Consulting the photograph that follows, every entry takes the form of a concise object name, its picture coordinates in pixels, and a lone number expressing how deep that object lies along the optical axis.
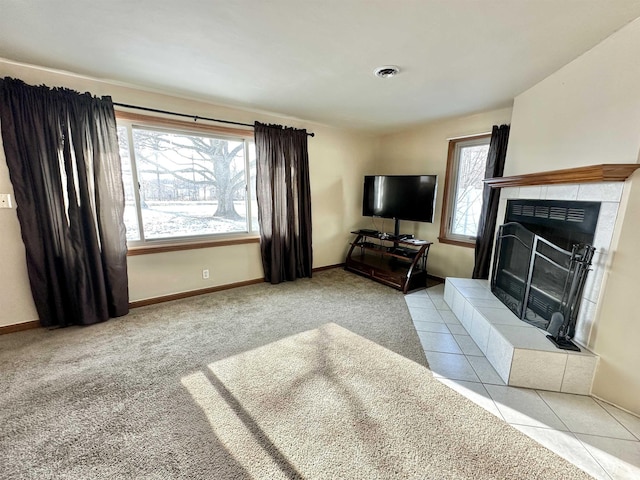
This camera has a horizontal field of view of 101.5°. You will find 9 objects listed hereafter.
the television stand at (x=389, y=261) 3.50
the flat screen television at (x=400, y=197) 3.54
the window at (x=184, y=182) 2.74
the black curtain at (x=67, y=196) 2.14
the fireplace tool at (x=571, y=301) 1.65
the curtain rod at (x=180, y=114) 2.54
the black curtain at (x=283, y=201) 3.38
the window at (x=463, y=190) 3.38
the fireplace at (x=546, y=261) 1.73
